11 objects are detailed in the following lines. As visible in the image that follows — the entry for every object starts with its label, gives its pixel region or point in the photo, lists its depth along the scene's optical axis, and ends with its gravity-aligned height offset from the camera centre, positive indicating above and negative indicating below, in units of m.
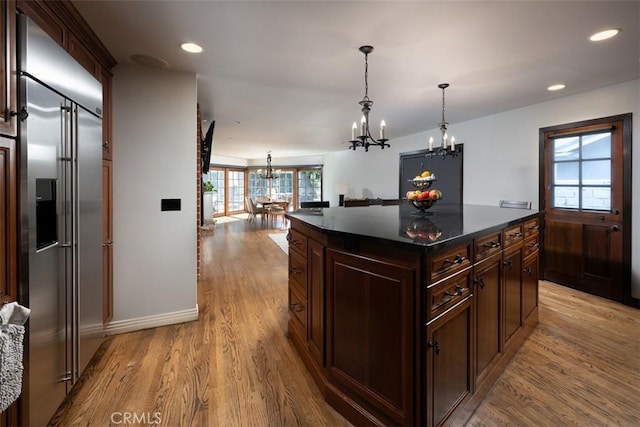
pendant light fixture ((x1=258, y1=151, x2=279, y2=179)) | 11.60 +1.26
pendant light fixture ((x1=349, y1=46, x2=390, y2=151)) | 2.42 +0.77
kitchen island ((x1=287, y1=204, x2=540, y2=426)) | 1.33 -0.54
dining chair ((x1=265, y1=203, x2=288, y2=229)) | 9.29 -0.09
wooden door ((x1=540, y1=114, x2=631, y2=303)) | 3.30 +0.03
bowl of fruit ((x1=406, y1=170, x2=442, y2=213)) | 2.50 +0.08
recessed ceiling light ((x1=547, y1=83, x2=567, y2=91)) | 3.36 +1.34
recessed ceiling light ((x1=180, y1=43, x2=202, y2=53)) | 2.29 +1.21
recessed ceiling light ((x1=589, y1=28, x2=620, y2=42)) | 2.20 +1.27
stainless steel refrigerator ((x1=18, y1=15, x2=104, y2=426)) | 1.30 -0.04
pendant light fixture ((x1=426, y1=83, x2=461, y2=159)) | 3.34 +0.72
